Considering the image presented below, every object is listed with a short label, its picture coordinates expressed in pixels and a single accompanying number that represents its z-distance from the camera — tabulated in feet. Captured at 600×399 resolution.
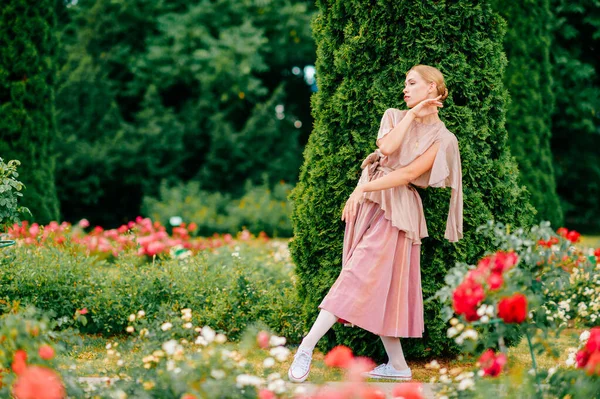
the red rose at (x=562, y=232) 20.17
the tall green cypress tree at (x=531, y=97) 37.35
